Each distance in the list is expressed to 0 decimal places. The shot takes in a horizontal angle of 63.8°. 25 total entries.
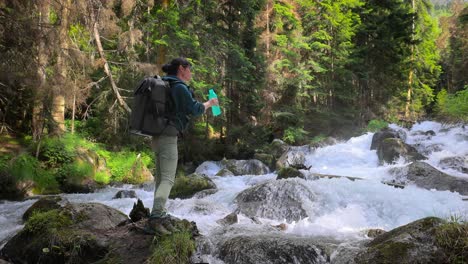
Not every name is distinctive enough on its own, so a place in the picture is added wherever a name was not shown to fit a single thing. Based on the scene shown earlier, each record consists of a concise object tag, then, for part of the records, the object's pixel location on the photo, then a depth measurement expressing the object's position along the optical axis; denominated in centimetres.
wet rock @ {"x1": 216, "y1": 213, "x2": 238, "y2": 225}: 662
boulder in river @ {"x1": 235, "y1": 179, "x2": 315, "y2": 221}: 797
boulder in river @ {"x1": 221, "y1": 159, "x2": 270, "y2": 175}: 1611
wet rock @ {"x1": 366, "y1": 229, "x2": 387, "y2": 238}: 589
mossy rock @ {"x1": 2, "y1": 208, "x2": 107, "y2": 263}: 454
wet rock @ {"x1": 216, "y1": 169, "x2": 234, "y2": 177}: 1471
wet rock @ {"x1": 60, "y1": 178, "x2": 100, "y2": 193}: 1255
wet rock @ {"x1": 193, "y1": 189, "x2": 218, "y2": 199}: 997
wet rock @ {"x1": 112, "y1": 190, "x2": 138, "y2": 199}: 1034
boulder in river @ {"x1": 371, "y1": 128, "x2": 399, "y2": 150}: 1791
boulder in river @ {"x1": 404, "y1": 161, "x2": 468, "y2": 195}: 986
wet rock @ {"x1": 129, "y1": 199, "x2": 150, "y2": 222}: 515
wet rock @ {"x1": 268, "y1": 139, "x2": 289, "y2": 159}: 2017
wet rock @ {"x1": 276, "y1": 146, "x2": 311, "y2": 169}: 1697
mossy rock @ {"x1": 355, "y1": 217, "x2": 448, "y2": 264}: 366
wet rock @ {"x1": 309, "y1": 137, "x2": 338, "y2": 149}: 2007
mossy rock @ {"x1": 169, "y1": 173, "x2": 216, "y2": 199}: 1038
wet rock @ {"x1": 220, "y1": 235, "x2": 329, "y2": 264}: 448
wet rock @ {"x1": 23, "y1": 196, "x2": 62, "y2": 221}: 678
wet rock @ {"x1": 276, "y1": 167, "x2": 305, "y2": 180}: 1169
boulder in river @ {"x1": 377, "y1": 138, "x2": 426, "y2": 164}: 1536
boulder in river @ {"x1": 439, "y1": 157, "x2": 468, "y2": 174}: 1347
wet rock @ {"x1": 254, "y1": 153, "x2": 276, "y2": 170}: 1772
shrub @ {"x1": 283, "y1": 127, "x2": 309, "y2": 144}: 2279
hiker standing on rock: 429
